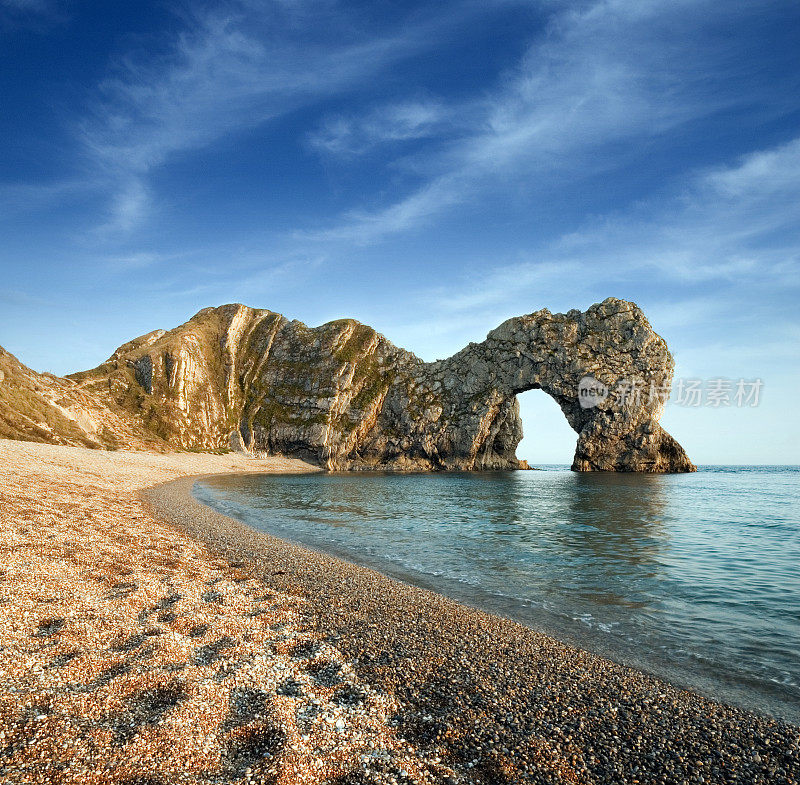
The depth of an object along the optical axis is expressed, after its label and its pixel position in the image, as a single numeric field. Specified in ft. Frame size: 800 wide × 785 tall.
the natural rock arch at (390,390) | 376.68
